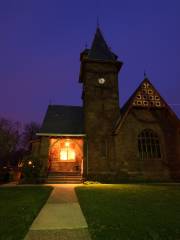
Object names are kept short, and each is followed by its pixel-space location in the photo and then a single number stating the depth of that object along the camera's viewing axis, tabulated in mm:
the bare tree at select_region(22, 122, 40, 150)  41344
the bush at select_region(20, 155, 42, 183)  15445
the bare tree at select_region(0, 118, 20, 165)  22391
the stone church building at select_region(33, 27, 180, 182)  17266
